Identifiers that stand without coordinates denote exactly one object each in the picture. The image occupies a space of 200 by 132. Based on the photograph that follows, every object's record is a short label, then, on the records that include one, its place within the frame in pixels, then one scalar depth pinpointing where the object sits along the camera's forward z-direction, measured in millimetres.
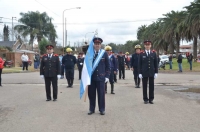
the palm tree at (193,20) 41816
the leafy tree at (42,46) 73038
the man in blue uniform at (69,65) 15523
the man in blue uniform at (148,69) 10203
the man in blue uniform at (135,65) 15391
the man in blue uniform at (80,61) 20797
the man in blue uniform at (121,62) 19312
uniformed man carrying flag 8383
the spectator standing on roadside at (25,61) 29750
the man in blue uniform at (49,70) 10898
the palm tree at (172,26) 52088
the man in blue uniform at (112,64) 13147
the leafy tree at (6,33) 92875
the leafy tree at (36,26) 82812
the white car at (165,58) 44497
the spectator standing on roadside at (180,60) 27455
